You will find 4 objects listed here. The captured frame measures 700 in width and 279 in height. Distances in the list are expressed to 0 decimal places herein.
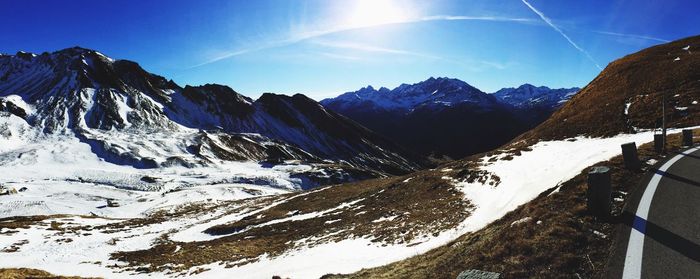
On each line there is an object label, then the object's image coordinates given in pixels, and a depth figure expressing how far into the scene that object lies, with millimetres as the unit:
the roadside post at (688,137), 20766
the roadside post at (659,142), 19156
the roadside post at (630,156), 14562
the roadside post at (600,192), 9914
